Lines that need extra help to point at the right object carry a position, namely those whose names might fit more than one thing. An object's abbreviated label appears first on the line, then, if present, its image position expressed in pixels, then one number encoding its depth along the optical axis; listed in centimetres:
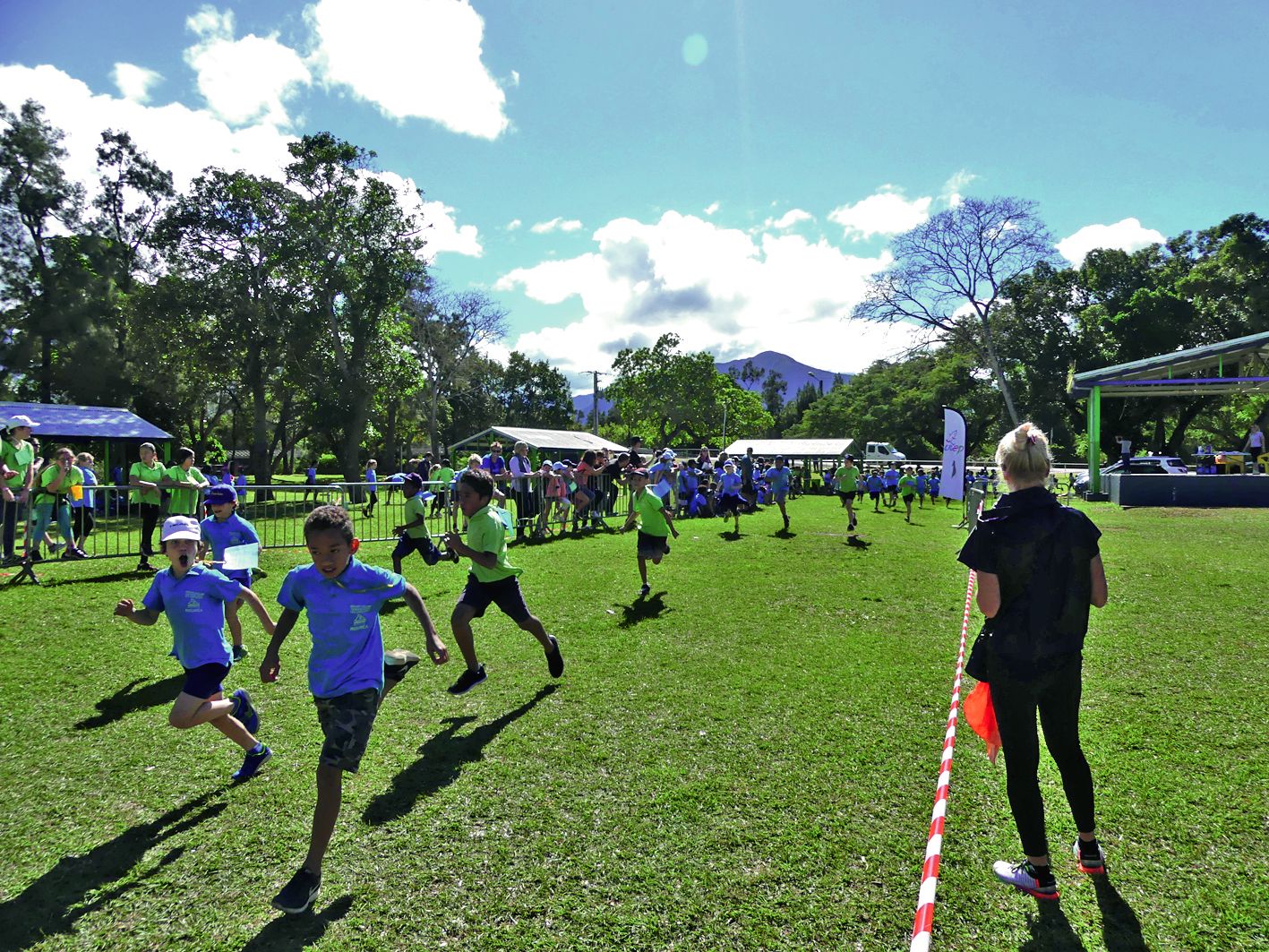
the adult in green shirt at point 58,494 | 1041
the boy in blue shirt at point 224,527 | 620
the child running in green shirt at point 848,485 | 1594
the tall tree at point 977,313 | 3951
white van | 5081
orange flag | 325
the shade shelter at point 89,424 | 2414
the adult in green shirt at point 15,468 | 982
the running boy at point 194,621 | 387
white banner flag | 1111
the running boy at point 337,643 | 308
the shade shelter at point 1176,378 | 2267
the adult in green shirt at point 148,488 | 1012
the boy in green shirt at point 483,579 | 534
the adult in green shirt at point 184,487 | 1029
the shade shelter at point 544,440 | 4378
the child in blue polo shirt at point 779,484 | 1664
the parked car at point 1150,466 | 2758
